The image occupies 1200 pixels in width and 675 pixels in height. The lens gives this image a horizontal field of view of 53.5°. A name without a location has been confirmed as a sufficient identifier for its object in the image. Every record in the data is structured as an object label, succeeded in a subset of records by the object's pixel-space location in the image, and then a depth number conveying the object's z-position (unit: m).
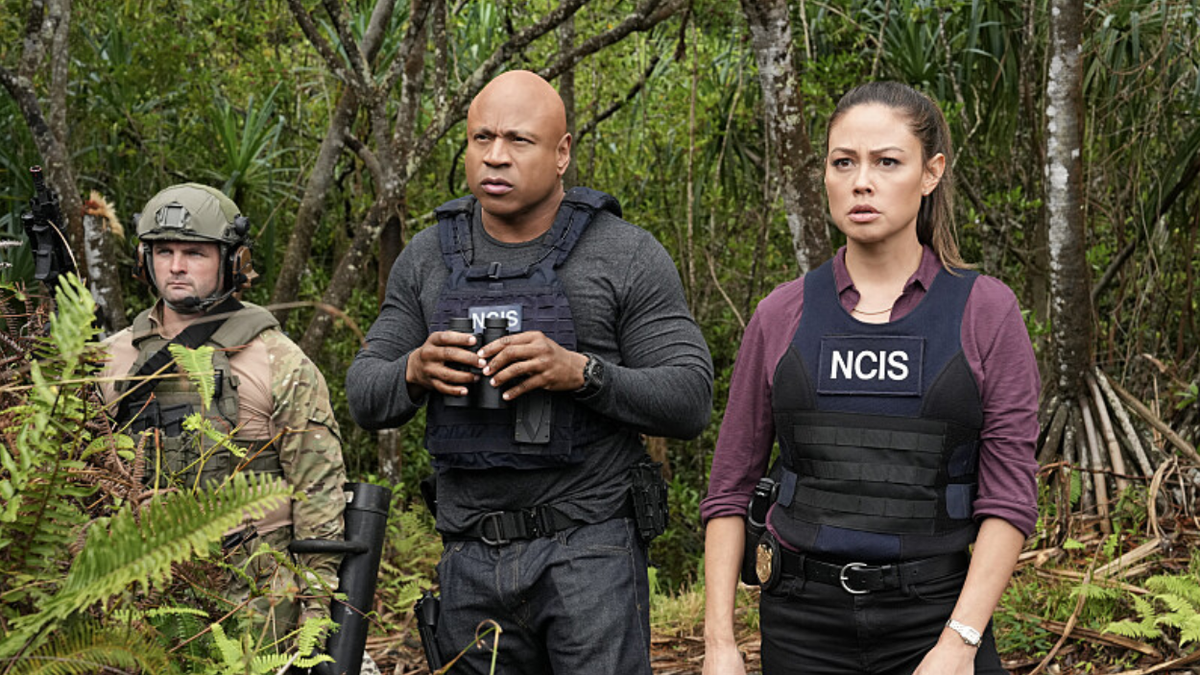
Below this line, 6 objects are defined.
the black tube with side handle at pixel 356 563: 2.45
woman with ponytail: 1.99
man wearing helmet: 2.96
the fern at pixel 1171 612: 3.58
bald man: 2.47
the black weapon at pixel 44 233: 3.01
